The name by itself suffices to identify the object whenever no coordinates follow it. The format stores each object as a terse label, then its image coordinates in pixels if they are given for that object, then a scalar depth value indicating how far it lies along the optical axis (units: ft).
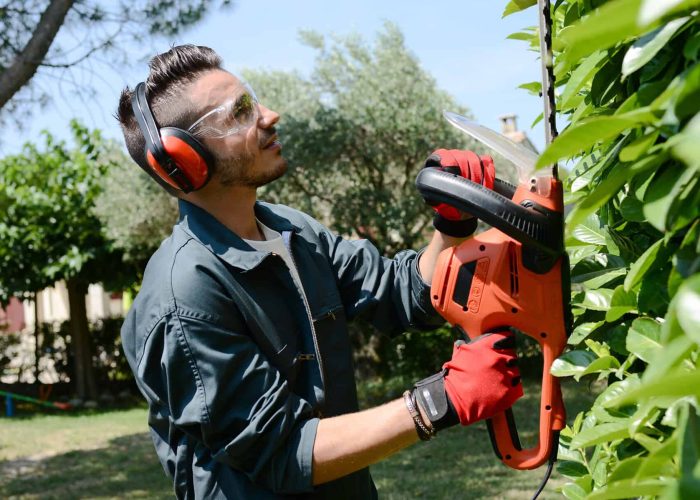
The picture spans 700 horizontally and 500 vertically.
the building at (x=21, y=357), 45.14
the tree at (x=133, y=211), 35.01
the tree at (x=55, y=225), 38.65
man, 5.62
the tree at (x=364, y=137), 32.42
